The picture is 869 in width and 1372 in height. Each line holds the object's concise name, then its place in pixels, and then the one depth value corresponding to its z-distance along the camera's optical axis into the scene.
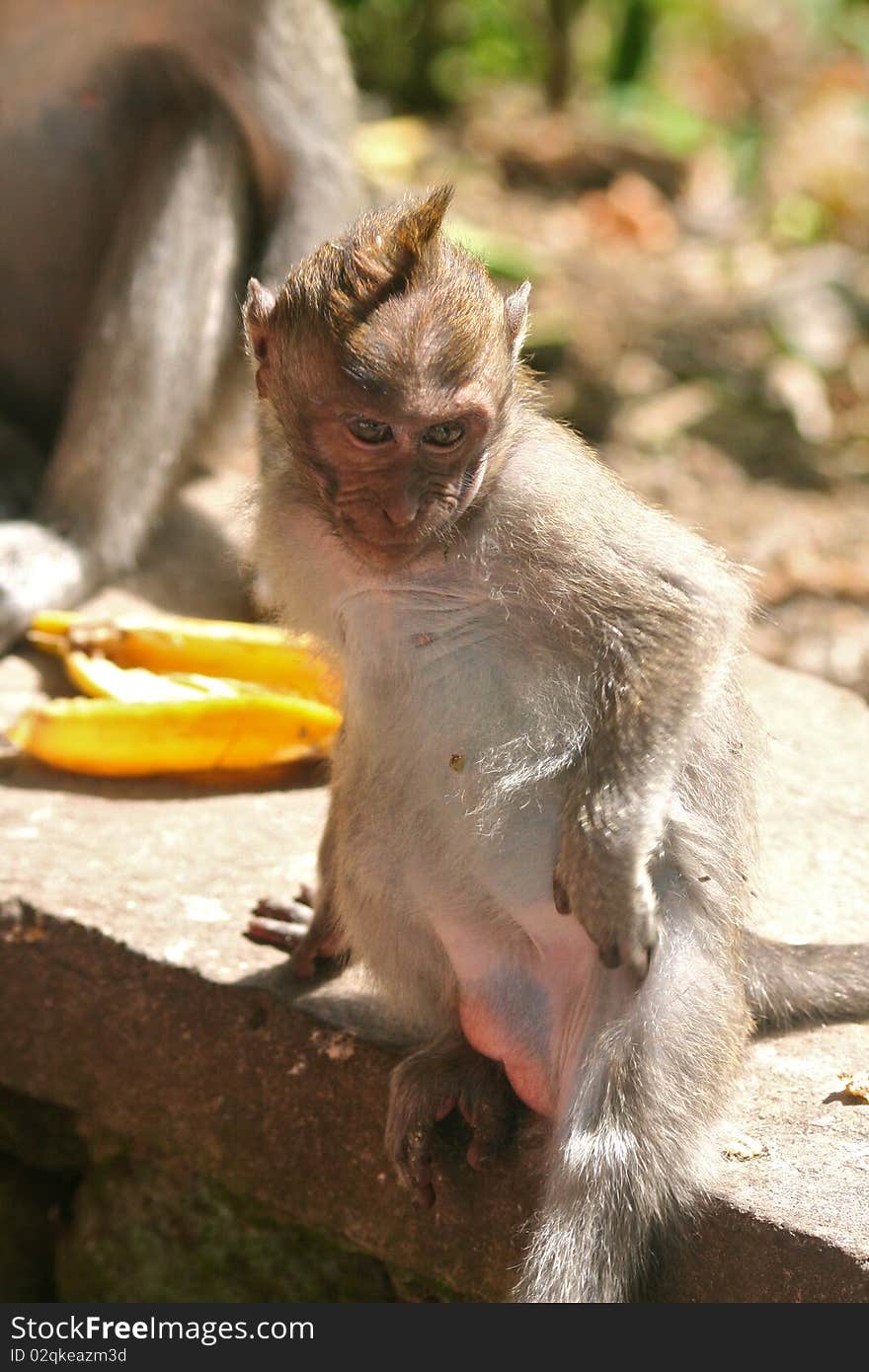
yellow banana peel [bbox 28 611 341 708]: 9.30
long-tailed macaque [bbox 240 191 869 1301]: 5.13
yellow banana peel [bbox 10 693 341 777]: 8.36
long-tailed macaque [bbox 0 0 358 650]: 10.77
